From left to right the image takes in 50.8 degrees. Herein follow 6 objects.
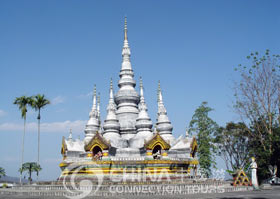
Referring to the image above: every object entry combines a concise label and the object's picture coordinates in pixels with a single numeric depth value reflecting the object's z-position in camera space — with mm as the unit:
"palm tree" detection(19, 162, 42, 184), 57906
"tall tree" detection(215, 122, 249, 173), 49188
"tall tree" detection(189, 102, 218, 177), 44781
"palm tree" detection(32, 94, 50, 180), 41250
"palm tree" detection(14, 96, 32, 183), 41000
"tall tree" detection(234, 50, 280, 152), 35281
